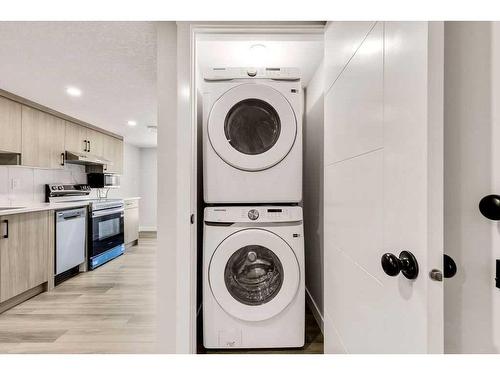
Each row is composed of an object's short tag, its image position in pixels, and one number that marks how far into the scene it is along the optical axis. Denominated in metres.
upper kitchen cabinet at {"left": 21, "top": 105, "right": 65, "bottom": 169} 2.85
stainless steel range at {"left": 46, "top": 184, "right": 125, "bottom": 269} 3.40
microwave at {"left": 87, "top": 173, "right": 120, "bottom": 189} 4.42
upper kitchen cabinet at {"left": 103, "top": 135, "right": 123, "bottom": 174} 4.52
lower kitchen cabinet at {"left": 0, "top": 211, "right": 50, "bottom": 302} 2.20
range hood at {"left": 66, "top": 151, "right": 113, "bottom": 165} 3.53
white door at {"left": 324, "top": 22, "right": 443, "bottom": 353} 0.52
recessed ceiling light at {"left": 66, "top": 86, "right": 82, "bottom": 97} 2.48
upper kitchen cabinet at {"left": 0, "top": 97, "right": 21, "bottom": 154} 2.55
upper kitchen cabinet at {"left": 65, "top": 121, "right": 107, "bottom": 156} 3.59
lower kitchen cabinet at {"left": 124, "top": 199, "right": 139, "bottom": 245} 4.53
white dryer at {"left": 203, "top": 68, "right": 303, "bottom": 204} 1.62
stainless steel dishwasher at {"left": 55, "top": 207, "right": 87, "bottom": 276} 2.84
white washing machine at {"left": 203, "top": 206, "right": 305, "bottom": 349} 1.59
